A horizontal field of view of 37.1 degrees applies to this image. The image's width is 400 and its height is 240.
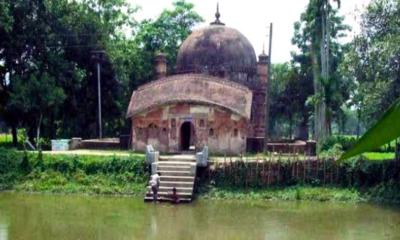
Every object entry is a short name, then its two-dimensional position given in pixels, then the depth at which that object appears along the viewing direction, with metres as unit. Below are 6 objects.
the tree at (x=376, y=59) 18.52
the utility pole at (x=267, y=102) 22.21
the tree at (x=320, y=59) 23.16
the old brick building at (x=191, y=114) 21.30
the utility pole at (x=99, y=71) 26.71
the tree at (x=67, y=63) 24.83
